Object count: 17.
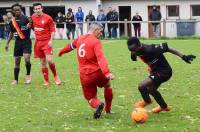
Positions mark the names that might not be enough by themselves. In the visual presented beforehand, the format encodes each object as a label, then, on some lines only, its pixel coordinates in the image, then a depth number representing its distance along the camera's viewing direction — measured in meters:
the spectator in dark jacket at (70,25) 38.56
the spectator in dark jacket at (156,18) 38.31
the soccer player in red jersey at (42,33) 14.84
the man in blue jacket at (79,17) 39.12
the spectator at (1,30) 40.24
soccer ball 9.84
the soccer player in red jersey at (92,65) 10.16
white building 44.84
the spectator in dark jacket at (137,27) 38.33
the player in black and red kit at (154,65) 10.39
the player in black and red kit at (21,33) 15.08
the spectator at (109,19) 38.38
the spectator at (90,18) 39.27
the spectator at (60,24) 39.34
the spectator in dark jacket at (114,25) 38.36
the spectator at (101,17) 38.53
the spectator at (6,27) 40.06
